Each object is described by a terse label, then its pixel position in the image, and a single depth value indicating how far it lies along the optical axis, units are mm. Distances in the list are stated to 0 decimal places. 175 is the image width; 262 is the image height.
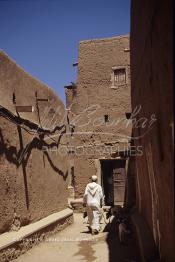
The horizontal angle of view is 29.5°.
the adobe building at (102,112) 12492
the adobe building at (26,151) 5859
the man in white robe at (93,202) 8211
